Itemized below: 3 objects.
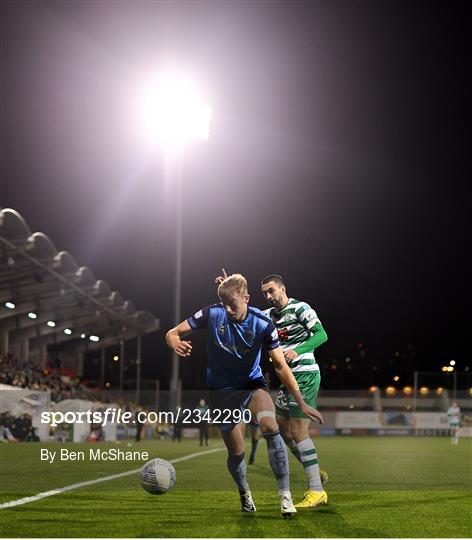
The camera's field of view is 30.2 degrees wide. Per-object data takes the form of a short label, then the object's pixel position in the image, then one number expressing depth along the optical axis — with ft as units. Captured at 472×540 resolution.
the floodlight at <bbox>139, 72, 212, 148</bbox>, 99.30
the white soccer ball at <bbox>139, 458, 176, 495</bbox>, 28.50
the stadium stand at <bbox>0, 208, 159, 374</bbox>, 120.37
